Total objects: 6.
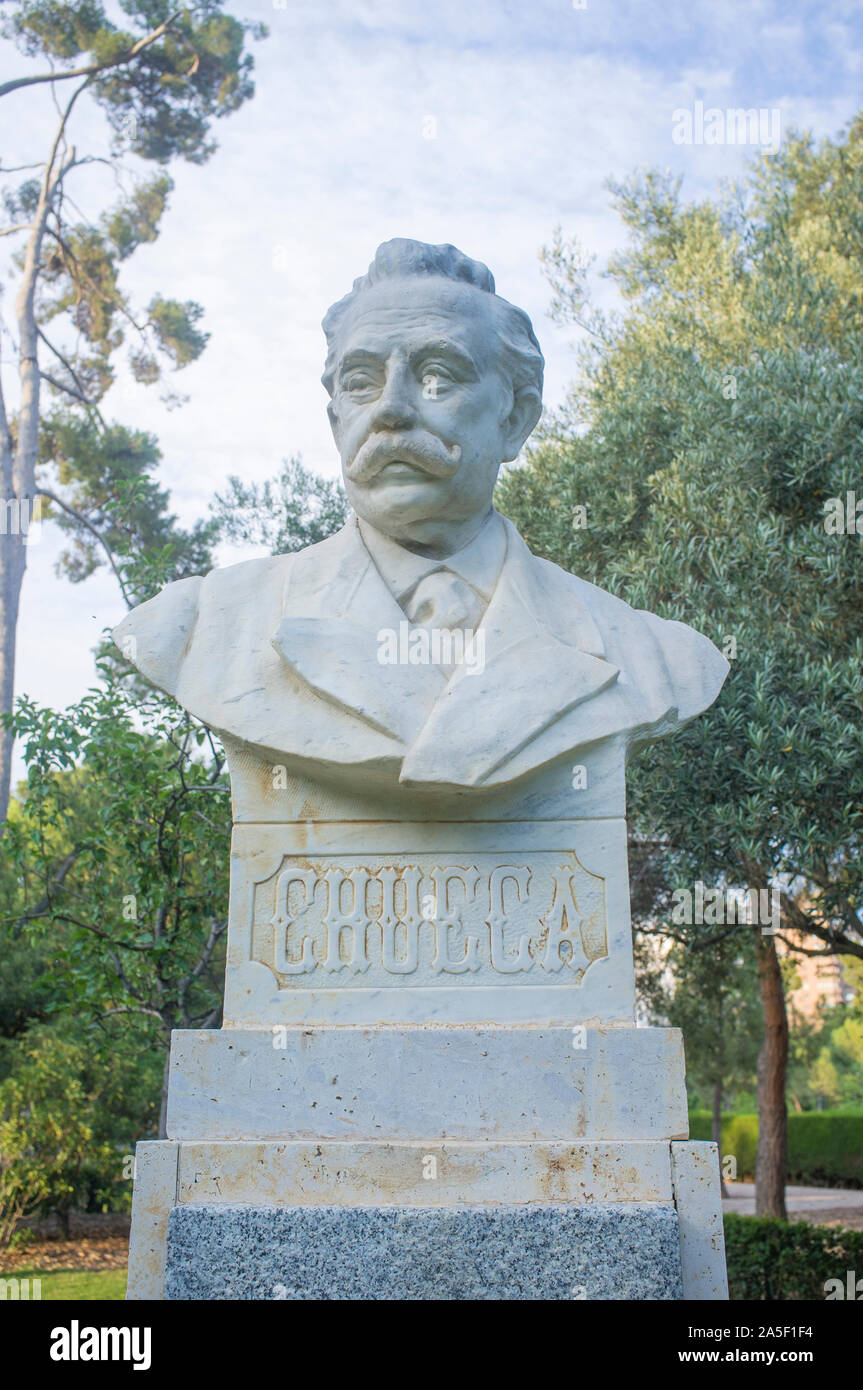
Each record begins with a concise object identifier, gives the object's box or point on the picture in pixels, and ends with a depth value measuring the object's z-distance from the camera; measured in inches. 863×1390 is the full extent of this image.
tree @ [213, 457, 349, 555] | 419.5
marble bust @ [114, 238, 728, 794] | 126.0
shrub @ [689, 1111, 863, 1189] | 957.8
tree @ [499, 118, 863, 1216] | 257.6
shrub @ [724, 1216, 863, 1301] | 348.5
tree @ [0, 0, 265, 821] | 526.3
